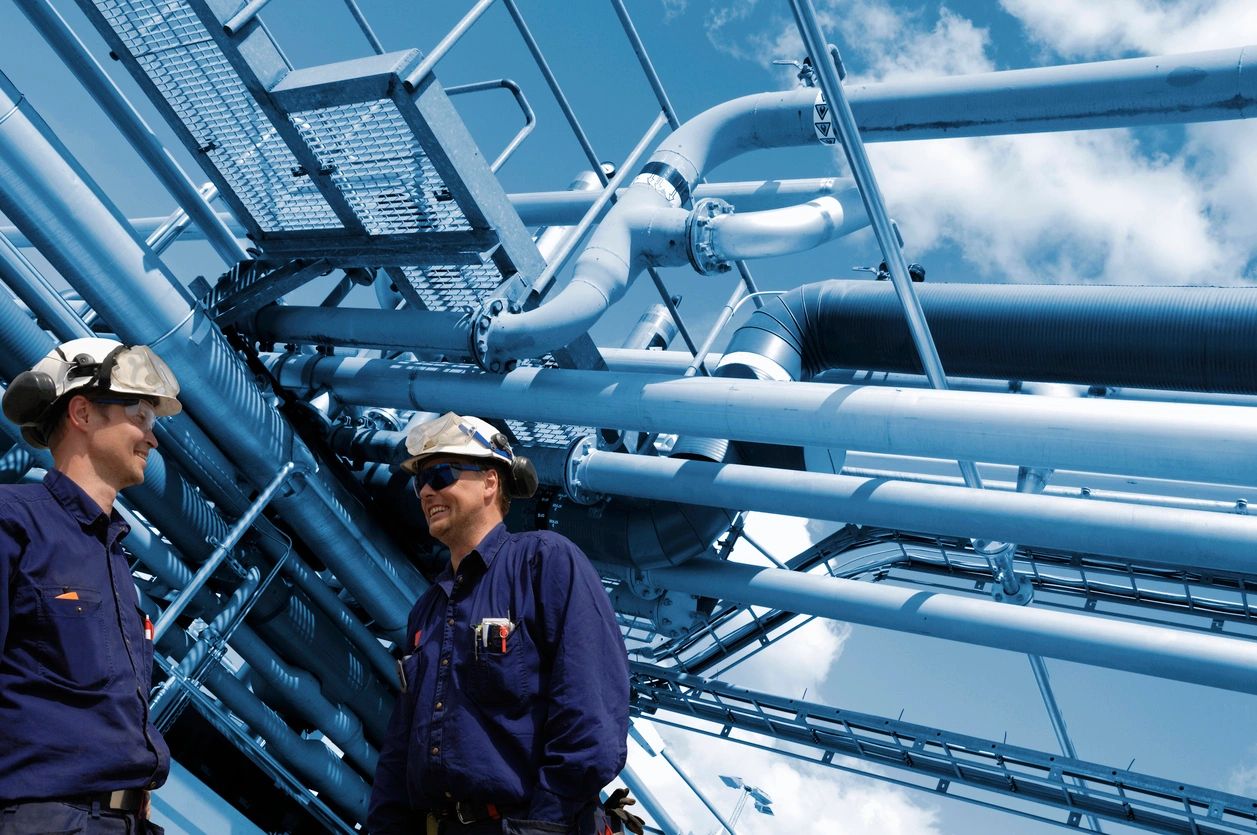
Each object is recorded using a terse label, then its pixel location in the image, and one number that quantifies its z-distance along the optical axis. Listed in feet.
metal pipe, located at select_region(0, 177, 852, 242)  21.53
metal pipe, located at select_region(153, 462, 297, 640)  15.64
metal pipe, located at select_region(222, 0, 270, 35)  14.46
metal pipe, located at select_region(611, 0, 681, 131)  18.30
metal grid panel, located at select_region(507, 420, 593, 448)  19.22
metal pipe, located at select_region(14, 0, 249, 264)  15.69
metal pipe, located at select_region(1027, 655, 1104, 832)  18.85
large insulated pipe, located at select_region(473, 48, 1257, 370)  14.99
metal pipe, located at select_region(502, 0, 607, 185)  18.08
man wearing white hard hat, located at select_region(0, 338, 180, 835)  6.55
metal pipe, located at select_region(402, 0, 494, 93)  14.26
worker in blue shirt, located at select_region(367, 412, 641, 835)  7.16
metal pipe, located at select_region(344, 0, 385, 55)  19.62
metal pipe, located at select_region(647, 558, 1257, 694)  16.16
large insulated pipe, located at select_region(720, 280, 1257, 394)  16.03
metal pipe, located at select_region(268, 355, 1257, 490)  12.32
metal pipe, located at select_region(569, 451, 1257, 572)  14.38
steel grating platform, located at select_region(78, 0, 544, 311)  14.69
